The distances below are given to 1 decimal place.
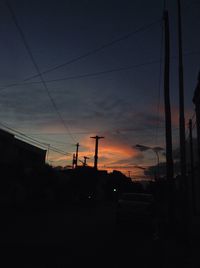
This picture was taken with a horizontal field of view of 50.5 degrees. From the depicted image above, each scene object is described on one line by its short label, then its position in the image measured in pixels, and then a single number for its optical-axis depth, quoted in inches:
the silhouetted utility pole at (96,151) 1262.0
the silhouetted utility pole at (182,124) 362.4
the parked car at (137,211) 401.1
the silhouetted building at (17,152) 818.2
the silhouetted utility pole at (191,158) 732.5
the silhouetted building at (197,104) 706.1
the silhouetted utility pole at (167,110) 392.7
